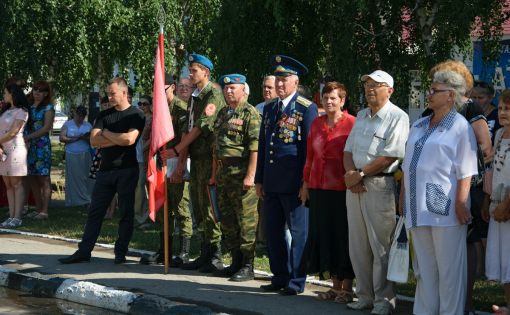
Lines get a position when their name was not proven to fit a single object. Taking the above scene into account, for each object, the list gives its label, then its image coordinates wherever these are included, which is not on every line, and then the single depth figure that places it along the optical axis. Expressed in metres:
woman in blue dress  13.84
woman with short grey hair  6.79
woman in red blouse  7.99
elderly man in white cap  7.46
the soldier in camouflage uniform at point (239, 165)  9.10
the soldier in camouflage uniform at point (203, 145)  9.55
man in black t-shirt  10.02
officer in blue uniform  8.43
